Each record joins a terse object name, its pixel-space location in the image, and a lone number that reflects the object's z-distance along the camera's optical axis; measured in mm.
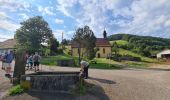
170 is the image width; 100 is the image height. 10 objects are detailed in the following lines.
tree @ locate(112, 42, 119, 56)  25152
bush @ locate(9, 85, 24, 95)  4257
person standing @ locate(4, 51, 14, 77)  5491
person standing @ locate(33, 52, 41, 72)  6933
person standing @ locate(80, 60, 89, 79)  5373
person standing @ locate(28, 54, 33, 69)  7680
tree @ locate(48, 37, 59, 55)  23079
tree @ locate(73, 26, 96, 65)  13076
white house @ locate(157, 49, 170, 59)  30911
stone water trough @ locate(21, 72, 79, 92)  4246
